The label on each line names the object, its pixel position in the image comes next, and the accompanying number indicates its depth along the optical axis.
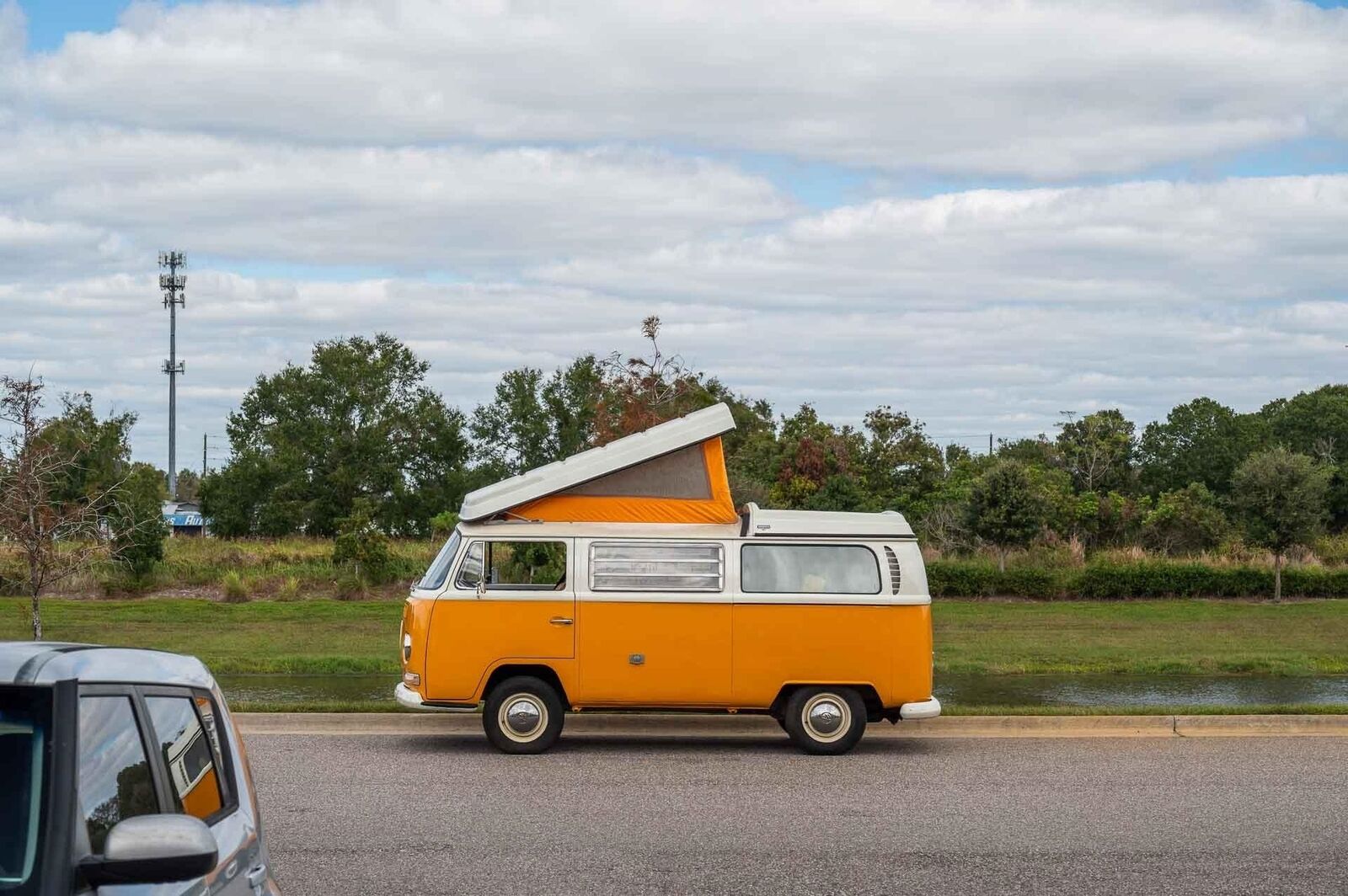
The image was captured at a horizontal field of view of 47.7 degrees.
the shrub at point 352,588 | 26.81
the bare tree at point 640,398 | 22.41
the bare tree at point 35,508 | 18.38
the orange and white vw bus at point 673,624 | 12.83
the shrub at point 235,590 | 26.80
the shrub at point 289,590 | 26.73
